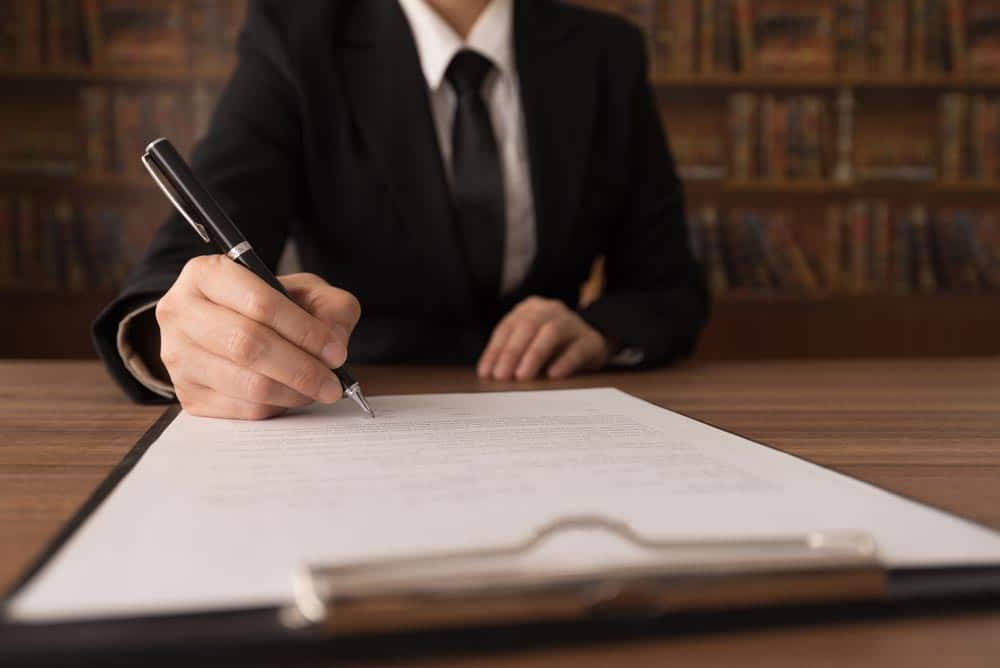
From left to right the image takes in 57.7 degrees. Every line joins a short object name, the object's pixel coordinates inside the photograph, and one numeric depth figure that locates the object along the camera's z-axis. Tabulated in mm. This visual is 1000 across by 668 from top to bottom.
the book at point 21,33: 2283
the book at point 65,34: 2299
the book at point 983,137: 2471
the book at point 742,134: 2459
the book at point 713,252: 2496
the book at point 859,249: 2506
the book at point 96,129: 2330
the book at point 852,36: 2438
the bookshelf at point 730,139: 2355
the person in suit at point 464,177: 963
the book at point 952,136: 2477
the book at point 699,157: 2510
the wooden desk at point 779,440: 245
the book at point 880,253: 2510
